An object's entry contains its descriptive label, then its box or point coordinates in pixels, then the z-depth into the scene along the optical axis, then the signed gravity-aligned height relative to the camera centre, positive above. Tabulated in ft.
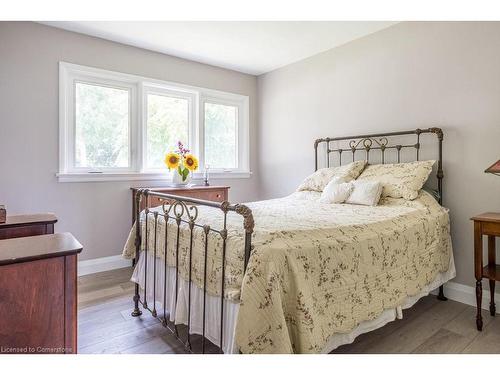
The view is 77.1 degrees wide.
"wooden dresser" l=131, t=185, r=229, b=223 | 10.23 -0.15
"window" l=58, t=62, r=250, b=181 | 9.76 +2.30
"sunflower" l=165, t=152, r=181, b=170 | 10.84 +0.96
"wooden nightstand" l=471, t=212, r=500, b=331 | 6.45 -1.27
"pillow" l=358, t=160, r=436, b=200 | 7.73 +0.23
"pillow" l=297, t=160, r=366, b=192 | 9.18 +0.36
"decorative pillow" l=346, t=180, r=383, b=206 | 7.82 -0.16
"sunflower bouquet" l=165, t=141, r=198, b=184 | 10.88 +0.87
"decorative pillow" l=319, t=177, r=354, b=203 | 8.28 -0.14
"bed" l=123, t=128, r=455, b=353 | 4.08 -1.34
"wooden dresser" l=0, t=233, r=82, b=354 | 3.28 -1.18
